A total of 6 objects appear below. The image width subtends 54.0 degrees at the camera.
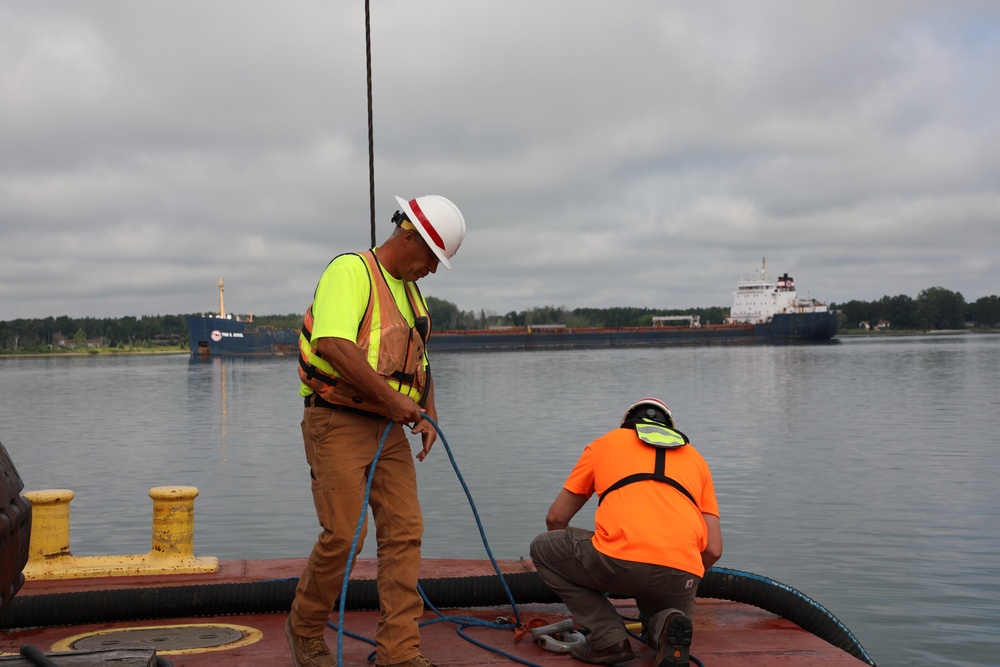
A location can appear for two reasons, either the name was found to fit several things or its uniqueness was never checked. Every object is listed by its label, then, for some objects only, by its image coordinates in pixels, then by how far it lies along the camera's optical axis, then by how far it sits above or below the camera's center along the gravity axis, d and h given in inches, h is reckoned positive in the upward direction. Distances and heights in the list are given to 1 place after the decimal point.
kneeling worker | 167.2 -36.1
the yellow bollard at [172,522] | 258.7 -49.1
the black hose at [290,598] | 208.5 -57.9
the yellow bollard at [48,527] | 252.4 -48.6
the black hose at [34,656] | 114.9 -37.5
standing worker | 157.9 -12.4
